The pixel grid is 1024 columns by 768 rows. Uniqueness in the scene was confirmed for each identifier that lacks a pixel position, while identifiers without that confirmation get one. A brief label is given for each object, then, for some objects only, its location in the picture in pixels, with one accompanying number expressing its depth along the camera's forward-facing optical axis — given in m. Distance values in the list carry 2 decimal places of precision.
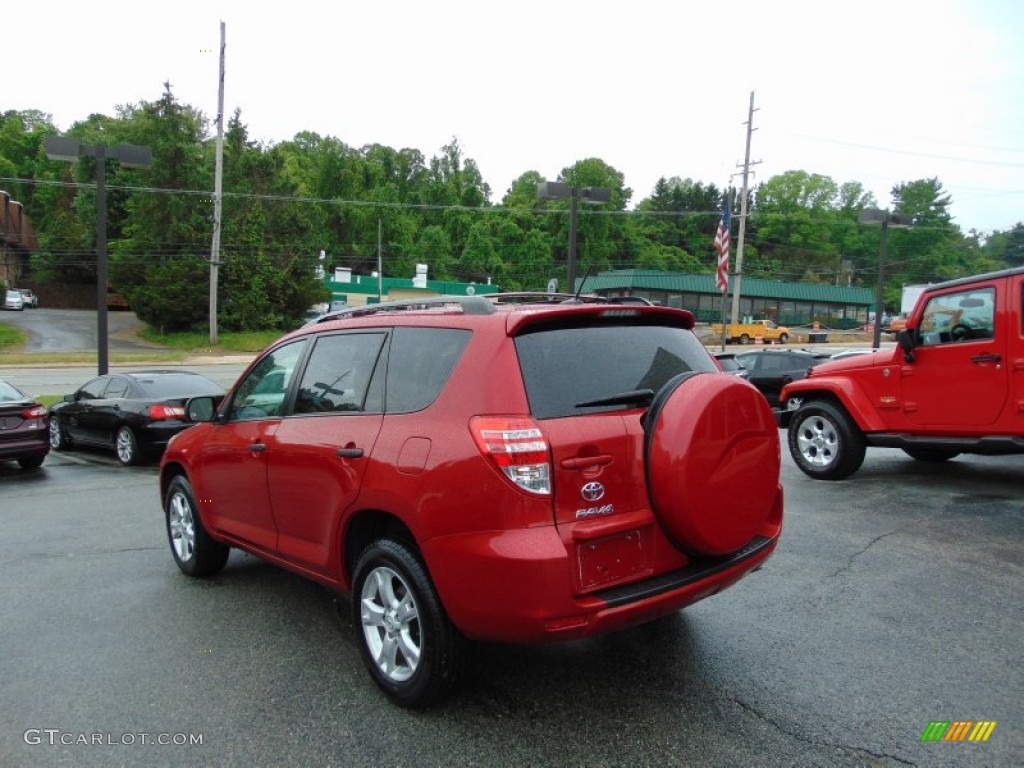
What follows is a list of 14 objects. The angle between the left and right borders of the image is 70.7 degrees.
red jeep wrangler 6.94
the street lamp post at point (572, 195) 18.34
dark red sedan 9.92
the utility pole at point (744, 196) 48.09
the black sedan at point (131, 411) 10.85
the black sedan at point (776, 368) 15.97
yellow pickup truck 50.69
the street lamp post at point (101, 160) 14.72
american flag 26.02
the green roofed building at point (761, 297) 67.56
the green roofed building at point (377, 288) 63.28
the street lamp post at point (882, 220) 25.66
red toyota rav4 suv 2.88
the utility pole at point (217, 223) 37.09
